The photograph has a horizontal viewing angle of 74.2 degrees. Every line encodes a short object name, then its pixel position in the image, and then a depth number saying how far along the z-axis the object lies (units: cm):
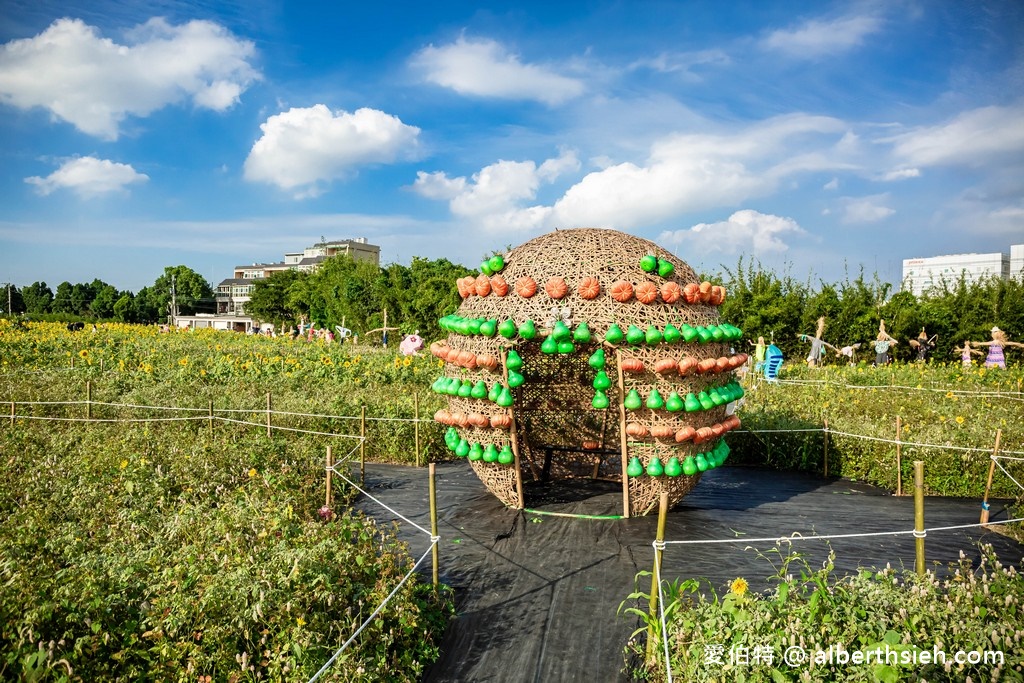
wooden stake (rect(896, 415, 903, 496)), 811
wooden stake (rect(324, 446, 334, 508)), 641
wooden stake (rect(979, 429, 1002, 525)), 689
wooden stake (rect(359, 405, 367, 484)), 796
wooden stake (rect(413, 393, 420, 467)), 939
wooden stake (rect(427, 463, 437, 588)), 509
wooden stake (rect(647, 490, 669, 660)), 422
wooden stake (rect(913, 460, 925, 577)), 454
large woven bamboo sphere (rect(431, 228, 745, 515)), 657
